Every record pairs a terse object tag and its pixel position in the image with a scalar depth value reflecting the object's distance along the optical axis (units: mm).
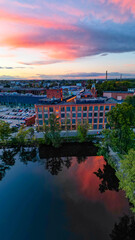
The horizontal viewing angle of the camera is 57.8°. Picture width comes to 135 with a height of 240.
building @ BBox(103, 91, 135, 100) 116112
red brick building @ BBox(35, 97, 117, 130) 63781
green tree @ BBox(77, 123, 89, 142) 54000
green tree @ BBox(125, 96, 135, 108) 84338
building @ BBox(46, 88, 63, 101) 105281
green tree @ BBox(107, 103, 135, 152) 38188
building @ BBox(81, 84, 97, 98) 87494
